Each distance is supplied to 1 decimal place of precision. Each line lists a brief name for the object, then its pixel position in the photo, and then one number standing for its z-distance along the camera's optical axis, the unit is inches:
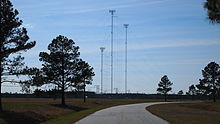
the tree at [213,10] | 690.8
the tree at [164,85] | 4744.1
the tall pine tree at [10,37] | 1263.5
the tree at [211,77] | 3703.2
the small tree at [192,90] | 5900.1
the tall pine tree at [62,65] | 2031.3
